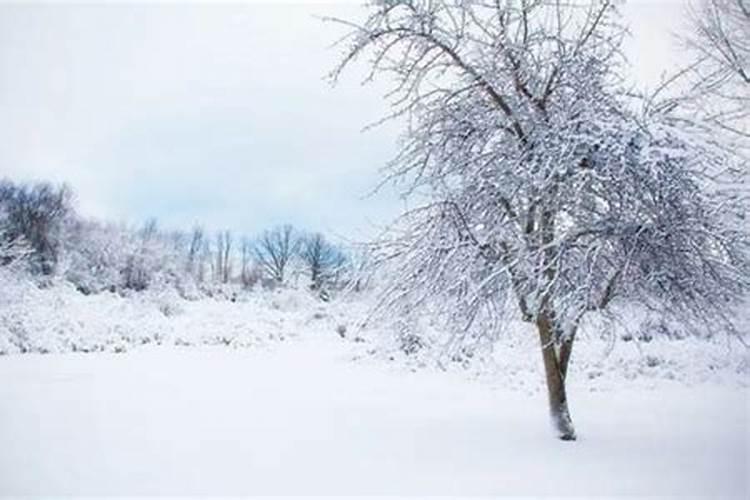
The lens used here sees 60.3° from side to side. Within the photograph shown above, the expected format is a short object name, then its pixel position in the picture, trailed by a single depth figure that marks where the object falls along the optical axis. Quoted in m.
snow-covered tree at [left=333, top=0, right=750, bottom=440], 4.86
